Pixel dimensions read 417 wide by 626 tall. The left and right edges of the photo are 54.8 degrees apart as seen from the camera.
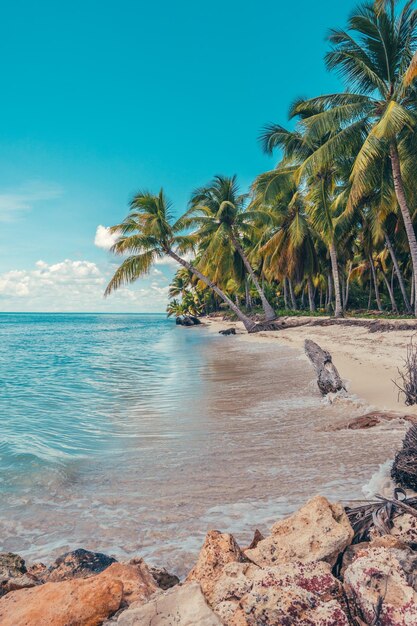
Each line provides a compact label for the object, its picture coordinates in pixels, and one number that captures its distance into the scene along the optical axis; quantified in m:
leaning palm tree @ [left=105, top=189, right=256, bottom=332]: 24.66
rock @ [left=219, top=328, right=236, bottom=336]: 29.80
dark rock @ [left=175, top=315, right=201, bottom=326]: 53.91
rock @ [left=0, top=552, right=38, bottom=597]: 2.40
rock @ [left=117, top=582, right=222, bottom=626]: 1.71
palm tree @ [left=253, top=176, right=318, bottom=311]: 28.88
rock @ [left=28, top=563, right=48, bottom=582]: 2.65
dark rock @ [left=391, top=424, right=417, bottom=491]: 3.28
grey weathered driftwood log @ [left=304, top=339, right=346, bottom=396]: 7.71
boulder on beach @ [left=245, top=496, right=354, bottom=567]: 2.23
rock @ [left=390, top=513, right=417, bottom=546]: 2.35
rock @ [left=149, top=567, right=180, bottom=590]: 2.45
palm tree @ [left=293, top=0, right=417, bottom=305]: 15.55
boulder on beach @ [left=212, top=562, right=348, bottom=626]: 1.69
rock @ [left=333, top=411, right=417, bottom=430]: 5.55
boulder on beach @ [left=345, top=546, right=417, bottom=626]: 1.67
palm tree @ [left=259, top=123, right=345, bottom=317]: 22.77
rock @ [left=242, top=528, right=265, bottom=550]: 2.58
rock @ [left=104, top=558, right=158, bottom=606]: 2.13
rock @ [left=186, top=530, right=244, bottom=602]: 2.25
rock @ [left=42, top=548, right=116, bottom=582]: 2.61
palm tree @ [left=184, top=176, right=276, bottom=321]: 27.22
